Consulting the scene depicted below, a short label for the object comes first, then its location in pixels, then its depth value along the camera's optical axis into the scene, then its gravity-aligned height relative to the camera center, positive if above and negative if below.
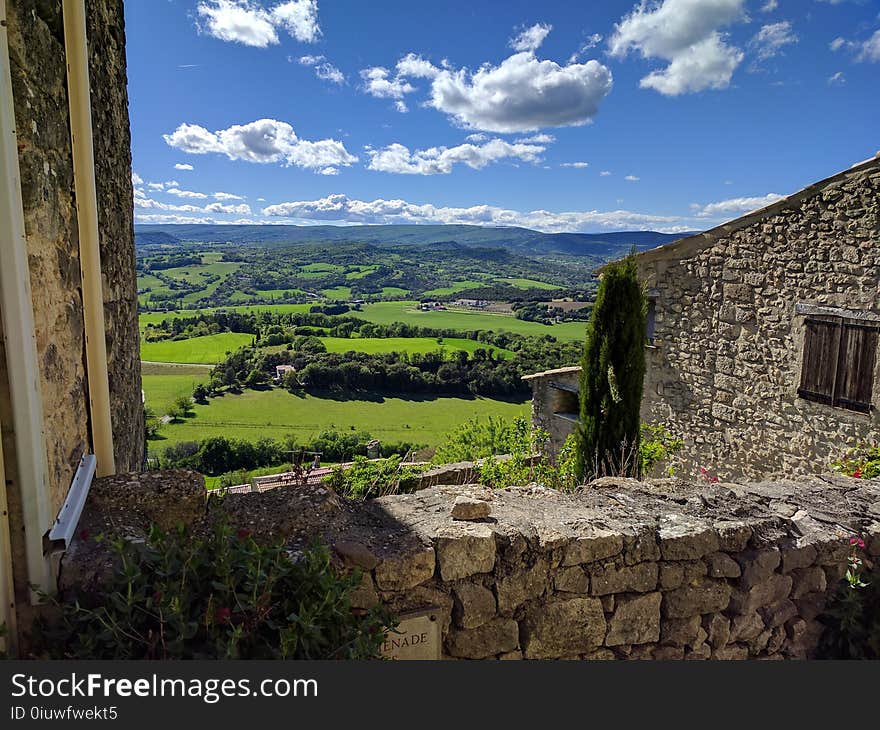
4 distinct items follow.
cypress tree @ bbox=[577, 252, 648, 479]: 7.32 -1.23
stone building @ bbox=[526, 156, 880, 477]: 6.55 -0.75
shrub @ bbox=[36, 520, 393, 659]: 1.73 -1.04
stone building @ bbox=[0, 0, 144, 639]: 1.75 -0.02
